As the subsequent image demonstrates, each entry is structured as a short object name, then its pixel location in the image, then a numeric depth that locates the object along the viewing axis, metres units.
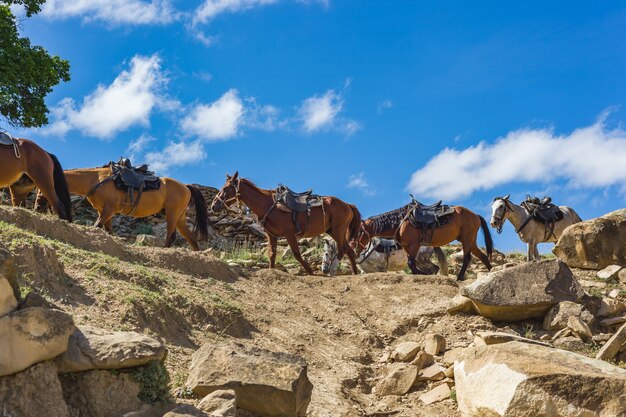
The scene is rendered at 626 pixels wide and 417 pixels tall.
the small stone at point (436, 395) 9.84
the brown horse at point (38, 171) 14.87
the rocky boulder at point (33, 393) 5.78
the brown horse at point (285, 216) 18.48
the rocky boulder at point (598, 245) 18.25
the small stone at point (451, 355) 11.07
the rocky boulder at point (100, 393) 6.34
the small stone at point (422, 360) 10.86
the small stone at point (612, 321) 12.79
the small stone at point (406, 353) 11.36
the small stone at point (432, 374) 10.45
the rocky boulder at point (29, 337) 5.80
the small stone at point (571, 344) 11.75
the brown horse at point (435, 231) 19.00
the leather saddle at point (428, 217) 18.92
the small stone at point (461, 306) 12.94
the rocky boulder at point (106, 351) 6.32
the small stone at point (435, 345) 11.62
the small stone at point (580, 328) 12.00
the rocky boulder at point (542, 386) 7.83
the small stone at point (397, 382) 10.24
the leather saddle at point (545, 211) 21.17
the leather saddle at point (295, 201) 18.53
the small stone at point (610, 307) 13.08
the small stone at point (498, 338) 10.56
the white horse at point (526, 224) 20.84
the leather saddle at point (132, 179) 17.47
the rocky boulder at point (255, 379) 7.32
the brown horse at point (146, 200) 17.22
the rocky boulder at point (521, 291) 12.45
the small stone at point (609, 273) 16.83
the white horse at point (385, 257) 20.19
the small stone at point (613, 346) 10.91
